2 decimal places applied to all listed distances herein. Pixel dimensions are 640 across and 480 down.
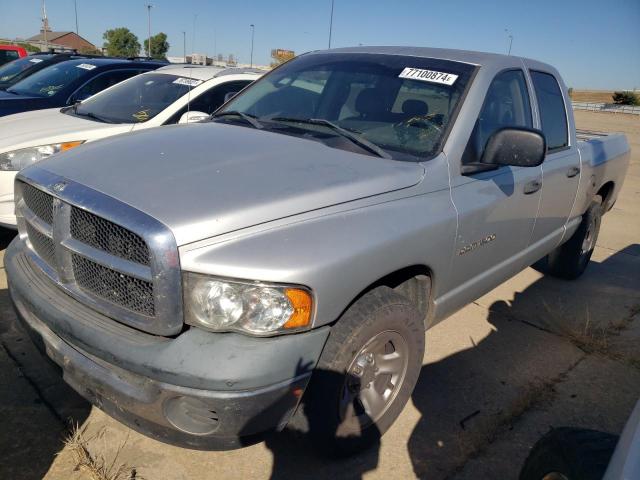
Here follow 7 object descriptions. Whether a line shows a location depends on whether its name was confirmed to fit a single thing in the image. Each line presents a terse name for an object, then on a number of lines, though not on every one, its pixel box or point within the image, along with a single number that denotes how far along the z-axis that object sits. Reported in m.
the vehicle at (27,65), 8.38
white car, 4.27
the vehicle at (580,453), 1.45
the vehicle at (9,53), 13.20
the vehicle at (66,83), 6.54
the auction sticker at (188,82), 5.58
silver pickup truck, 1.93
